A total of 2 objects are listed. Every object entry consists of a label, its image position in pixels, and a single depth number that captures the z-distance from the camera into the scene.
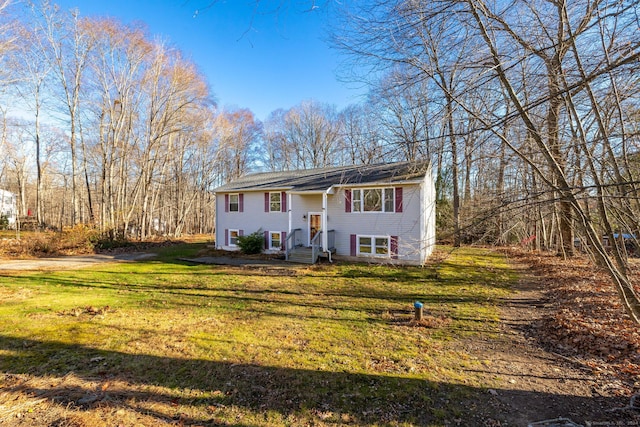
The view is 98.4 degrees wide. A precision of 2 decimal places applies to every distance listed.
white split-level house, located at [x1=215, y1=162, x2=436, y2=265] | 12.60
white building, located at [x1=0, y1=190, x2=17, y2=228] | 32.53
